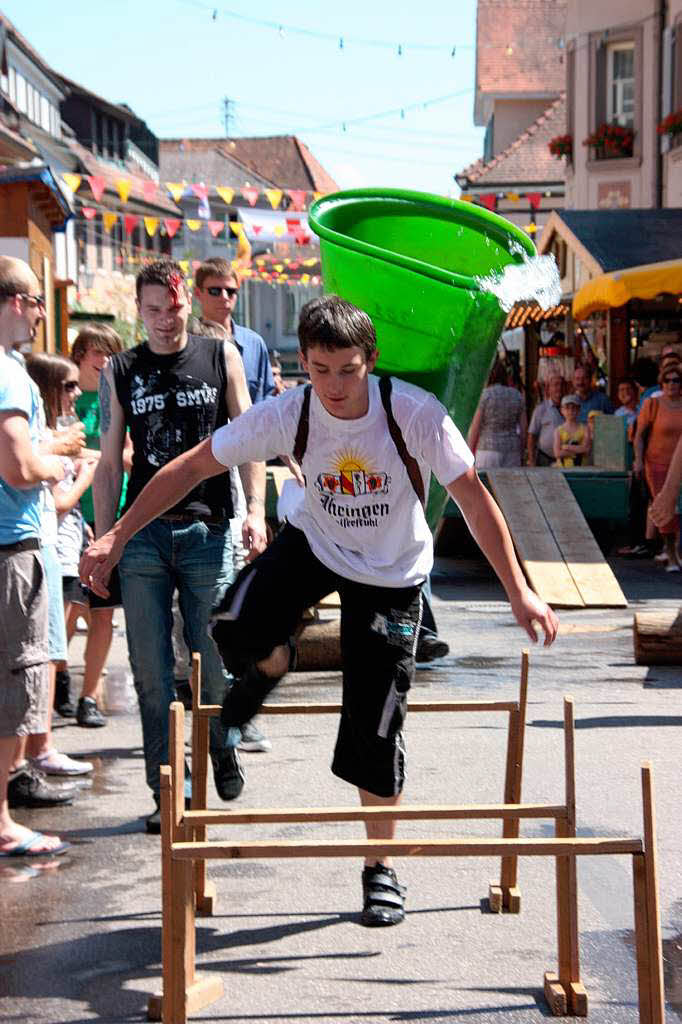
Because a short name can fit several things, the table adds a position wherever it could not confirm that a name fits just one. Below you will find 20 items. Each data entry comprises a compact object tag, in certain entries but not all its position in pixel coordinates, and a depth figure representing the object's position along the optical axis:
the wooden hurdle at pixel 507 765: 4.69
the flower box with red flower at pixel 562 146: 31.95
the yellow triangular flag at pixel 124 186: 24.11
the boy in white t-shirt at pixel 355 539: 4.28
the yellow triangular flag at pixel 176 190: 25.50
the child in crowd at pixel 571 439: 16.22
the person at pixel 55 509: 6.30
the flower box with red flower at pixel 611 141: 29.27
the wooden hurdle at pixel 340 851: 3.30
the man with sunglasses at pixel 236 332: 7.10
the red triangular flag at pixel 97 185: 25.46
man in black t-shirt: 5.58
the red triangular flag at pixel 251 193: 27.84
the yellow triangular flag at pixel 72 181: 23.88
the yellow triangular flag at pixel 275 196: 28.27
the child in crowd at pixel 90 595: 7.47
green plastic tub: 5.02
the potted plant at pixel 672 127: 25.23
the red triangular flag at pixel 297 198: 30.95
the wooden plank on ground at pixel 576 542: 11.66
